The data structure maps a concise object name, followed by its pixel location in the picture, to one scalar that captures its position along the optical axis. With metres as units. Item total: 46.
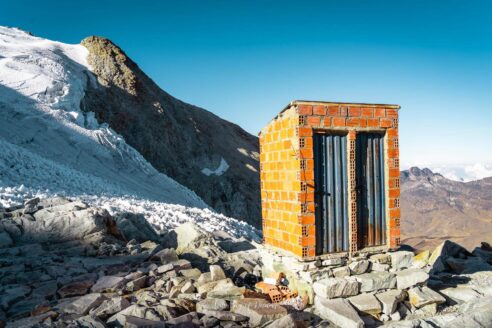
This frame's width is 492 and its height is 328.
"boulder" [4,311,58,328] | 4.06
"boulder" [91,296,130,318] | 4.35
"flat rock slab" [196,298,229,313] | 4.44
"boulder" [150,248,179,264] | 6.30
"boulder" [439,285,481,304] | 5.28
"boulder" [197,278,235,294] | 5.02
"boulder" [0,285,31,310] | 4.84
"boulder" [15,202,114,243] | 7.33
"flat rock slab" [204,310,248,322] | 4.18
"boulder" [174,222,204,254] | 7.38
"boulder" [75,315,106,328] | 3.94
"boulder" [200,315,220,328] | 4.06
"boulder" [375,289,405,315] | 4.69
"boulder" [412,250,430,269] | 7.07
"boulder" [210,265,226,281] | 5.30
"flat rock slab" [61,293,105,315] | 4.54
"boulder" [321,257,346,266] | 5.02
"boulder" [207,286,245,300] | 4.80
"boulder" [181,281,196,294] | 5.02
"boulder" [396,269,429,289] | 5.04
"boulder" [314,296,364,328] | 4.22
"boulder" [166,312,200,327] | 3.93
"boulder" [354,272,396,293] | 4.91
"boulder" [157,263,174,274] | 5.65
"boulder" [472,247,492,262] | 7.73
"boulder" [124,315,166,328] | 3.80
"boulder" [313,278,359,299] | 4.71
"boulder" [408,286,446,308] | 4.85
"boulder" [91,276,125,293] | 5.26
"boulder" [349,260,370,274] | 5.12
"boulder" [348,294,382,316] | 4.66
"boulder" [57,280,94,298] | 5.17
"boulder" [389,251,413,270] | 5.30
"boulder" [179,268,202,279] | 5.57
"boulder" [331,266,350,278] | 5.03
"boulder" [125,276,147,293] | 5.27
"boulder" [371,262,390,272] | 5.25
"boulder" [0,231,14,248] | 6.89
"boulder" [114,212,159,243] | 8.44
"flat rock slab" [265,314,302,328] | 4.03
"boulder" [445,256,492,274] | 6.70
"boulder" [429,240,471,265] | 7.37
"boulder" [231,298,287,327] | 4.20
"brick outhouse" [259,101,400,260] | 4.98
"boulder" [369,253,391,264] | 5.29
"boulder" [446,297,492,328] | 4.11
